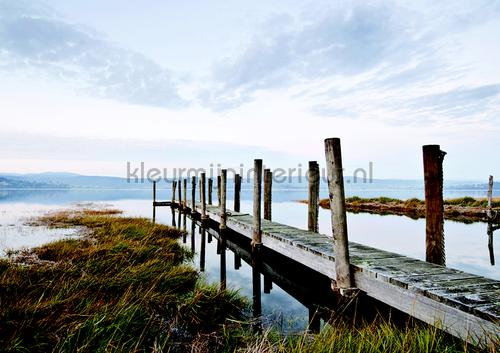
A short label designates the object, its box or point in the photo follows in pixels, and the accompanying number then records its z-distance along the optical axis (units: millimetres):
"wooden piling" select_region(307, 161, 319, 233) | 8888
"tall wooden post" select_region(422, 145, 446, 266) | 4668
